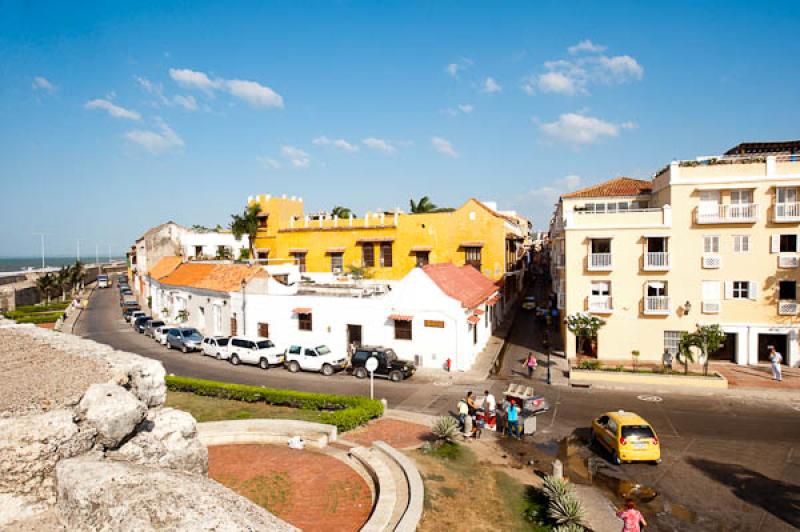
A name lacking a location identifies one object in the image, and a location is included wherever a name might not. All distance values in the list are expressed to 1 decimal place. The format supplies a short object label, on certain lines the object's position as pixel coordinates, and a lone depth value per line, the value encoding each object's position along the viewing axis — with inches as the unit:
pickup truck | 1091.9
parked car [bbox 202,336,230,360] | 1237.5
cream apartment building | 1061.8
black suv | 1018.7
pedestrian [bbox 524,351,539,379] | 1067.9
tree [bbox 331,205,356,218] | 2343.3
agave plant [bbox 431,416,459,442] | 651.1
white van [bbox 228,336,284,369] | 1155.9
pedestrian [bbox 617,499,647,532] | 414.6
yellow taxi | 604.7
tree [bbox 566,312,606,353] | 1104.8
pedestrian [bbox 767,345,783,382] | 956.0
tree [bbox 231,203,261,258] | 2062.0
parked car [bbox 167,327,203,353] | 1341.0
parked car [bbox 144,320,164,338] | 1606.8
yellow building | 1743.4
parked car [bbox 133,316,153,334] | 1665.8
